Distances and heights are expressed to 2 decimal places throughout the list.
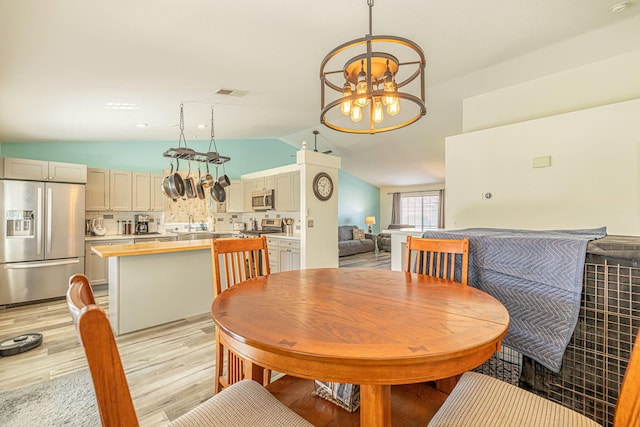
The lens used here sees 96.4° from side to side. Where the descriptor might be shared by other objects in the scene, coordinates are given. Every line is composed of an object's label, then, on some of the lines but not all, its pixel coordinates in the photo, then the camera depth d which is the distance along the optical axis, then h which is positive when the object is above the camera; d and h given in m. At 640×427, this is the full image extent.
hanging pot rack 3.07 +0.66
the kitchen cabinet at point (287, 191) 5.03 +0.40
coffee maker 5.33 -0.22
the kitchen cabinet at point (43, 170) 3.79 +0.58
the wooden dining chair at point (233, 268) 1.64 -0.38
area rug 1.68 -1.23
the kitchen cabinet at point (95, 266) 4.41 -0.85
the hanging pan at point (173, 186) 3.22 +0.30
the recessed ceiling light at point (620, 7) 2.25 +1.67
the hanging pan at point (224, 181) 3.71 +0.41
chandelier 1.35 +0.70
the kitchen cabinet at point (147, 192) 5.14 +0.37
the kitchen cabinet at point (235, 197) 6.40 +0.36
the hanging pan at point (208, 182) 3.63 +0.39
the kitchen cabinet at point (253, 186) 5.69 +0.57
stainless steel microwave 5.57 +0.25
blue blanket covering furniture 1.24 -0.34
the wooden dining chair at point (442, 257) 1.56 -0.28
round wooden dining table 0.81 -0.40
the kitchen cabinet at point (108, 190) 4.68 +0.37
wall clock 4.77 +0.47
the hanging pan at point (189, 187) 3.39 +0.30
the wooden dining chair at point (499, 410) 0.92 -0.66
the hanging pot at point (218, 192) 3.64 +0.26
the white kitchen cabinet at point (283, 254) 4.77 -0.71
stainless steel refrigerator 3.73 -0.37
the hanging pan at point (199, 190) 3.59 +0.28
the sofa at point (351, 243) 8.24 -0.89
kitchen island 2.88 -0.77
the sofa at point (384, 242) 9.32 -0.93
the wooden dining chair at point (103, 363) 0.57 -0.31
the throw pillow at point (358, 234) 9.06 -0.65
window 9.51 +0.17
